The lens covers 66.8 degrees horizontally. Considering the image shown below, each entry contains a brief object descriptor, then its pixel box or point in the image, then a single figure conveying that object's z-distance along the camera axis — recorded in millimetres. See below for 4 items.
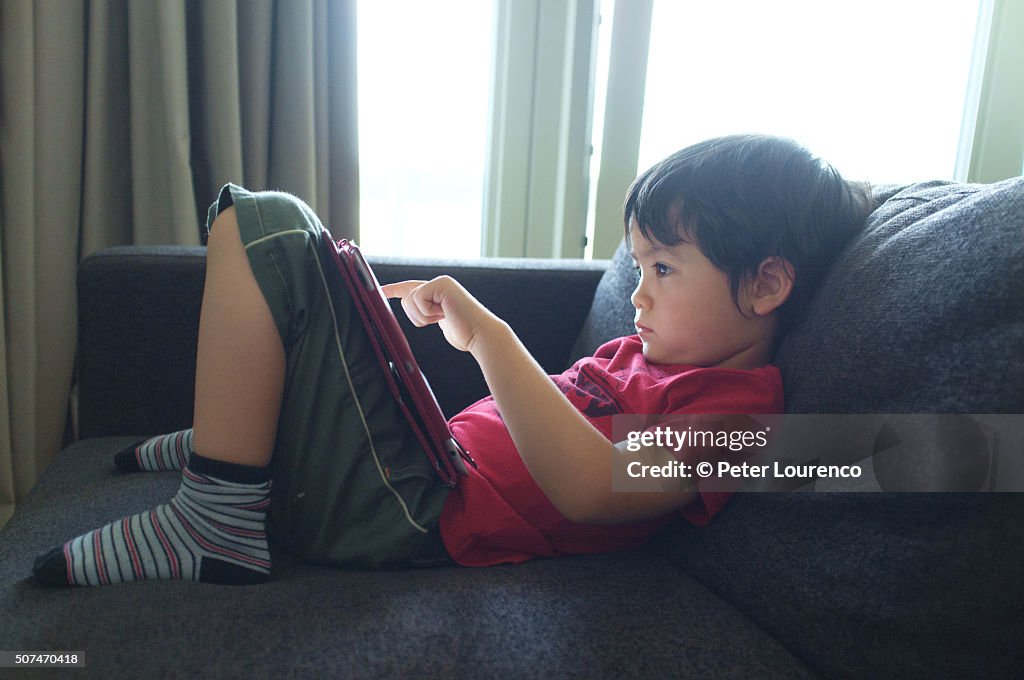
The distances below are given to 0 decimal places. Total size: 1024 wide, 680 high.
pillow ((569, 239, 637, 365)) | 1177
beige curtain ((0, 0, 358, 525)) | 1552
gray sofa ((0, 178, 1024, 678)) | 614
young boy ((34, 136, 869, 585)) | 779
